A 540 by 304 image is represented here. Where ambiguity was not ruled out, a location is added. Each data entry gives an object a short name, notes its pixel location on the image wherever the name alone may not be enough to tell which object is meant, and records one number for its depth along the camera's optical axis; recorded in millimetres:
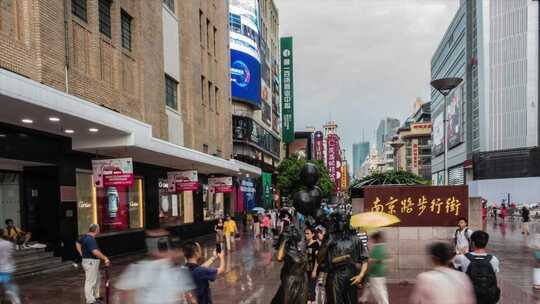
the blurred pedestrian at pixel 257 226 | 23797
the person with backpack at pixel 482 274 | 5027
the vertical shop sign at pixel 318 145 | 88475
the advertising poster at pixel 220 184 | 25297
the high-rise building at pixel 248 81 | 42719
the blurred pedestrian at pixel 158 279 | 4445
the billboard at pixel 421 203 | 12391
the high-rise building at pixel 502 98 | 57875
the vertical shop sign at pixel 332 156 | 86812
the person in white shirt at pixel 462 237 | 9328
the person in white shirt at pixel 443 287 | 3717
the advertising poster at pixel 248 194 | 34988
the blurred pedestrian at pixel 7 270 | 7309
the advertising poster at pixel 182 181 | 20844
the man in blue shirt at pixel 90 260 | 8719
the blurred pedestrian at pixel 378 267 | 7426
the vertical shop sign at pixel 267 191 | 46875
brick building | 11680
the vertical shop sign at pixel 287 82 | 68312
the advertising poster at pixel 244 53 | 42500
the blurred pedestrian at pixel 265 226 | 22998
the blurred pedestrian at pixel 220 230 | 18422
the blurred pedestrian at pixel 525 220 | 23000
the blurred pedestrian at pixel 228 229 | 18406
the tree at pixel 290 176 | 47562
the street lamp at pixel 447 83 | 18672
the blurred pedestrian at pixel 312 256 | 7509
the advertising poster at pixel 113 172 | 14023
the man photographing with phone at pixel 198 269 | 5082
